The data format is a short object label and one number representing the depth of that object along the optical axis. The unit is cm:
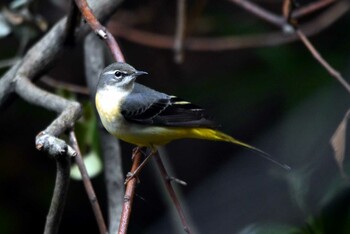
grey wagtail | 475
